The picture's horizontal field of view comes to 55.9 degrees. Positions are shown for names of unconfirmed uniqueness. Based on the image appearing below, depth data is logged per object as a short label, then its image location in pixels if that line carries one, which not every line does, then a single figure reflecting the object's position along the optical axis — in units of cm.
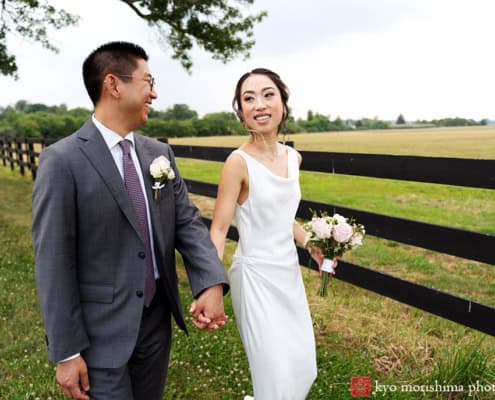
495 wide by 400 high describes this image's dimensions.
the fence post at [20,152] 1697
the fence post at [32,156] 1500
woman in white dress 235
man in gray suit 181
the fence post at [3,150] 2128
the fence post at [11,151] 1868
